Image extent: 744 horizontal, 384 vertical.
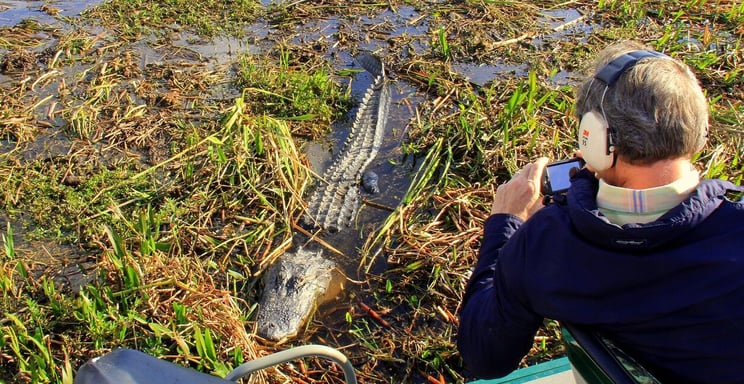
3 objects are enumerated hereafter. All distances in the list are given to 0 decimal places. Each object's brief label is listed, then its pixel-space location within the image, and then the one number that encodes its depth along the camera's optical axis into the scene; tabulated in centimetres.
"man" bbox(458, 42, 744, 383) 148
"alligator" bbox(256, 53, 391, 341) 314
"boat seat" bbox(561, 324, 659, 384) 152
